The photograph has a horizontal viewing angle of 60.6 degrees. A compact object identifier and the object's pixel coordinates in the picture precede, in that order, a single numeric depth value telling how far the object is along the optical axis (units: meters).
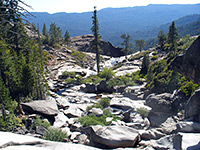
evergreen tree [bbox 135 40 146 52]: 86.71
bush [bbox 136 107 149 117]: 16.30
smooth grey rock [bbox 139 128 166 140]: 11.00
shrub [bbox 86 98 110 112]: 19.19
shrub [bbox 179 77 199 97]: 14.84
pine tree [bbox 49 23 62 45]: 92.71
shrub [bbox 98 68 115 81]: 35.06
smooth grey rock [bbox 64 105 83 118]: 16.17
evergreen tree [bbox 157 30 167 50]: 63.85
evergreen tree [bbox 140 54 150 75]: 35.97
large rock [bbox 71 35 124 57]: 91.69
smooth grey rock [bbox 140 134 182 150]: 8.64
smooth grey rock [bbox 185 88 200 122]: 11.02
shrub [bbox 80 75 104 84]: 32.59
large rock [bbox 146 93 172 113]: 15.96
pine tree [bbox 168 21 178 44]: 51.03
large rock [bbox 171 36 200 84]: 8.98
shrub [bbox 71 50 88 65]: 60.40
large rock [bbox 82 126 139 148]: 9.01
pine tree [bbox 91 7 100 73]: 40.56
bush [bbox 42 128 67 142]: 9.82
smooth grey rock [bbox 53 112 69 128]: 13.47
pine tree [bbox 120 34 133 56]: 68.66
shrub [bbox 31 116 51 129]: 11.94
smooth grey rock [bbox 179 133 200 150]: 7.91
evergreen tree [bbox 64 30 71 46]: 87.92
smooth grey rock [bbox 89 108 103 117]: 15.90
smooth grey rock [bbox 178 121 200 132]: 10.18
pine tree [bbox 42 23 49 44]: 69.90
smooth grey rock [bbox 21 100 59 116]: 14.07
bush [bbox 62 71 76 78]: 37.81
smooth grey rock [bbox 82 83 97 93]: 28.70
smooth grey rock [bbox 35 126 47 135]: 10.94
